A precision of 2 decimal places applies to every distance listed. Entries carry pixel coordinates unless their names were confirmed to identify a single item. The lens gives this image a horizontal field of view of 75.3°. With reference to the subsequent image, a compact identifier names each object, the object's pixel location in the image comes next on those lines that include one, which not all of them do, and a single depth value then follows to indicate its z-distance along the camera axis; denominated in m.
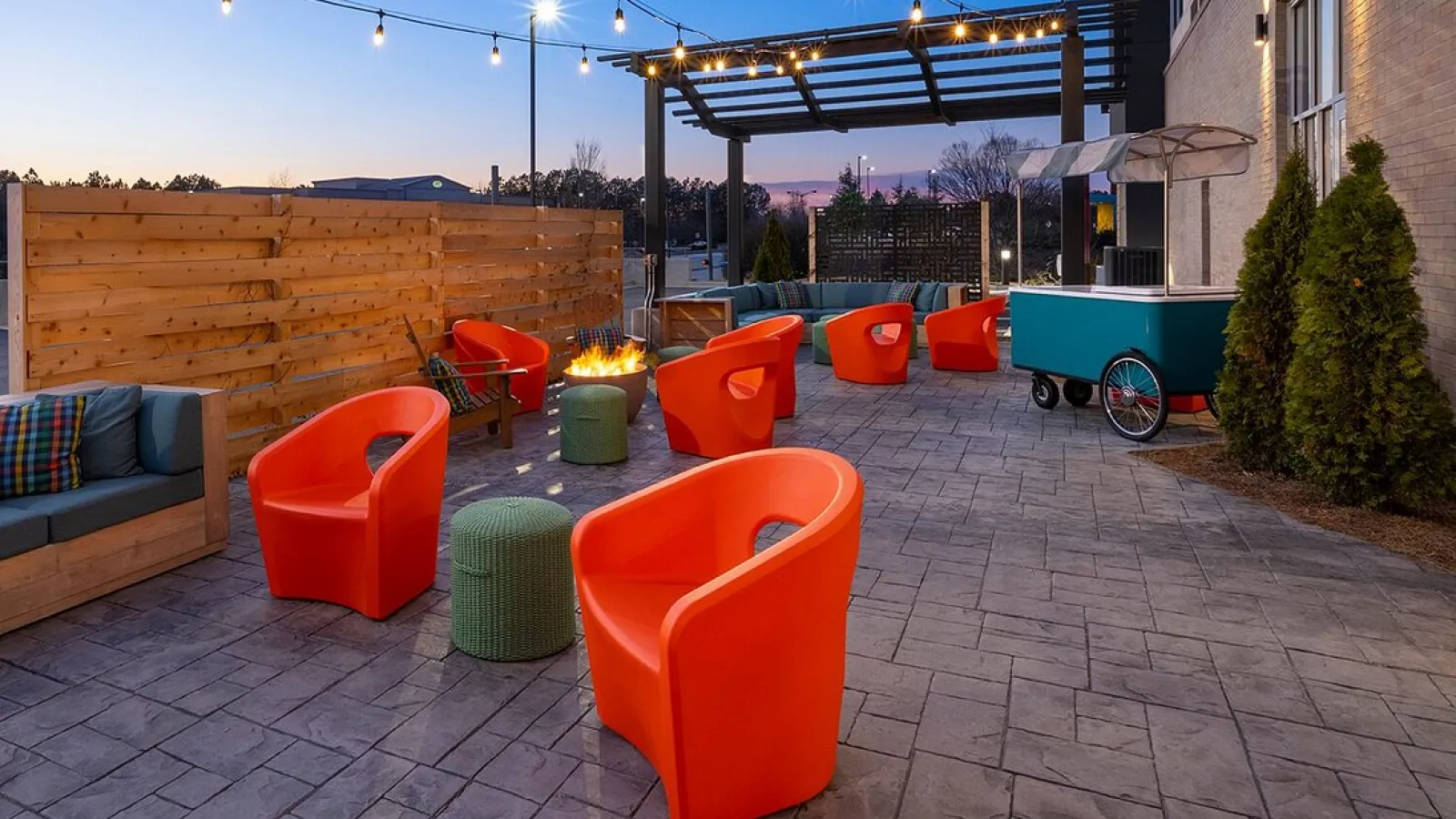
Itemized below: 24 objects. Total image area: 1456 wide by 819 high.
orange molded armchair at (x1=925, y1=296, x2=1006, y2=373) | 11.44
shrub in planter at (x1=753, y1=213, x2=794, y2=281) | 16.91
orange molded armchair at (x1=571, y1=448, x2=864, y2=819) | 2.38
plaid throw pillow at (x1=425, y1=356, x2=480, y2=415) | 7.11
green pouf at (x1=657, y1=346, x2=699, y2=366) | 9.03
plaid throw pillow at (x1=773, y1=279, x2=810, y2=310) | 14.60
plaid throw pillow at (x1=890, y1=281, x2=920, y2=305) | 13.95
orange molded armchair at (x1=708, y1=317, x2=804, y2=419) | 7.83
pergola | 12.68
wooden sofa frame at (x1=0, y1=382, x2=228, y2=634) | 3.87
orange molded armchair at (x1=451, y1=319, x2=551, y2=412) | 8.62
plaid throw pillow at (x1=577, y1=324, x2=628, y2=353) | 9.84
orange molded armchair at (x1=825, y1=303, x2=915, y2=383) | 10.38
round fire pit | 8.27
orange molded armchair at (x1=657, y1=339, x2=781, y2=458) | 6.91
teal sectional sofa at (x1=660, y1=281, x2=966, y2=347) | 12.72
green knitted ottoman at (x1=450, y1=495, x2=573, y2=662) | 3.51
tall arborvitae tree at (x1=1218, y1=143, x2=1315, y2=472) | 5.95
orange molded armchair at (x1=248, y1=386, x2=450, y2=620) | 3.92
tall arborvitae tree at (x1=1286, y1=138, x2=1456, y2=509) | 4.99
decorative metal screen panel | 15.50
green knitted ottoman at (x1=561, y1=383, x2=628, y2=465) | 6.78
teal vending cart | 7.22
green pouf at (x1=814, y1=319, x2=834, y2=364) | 12.47
